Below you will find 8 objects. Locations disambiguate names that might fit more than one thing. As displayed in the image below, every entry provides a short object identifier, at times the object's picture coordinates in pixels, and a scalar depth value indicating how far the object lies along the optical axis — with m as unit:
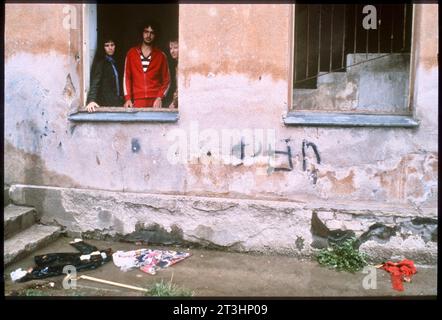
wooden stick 4.42
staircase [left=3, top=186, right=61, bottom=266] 5.07
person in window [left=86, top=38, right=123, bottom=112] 6.05
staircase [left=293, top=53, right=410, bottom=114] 5.74
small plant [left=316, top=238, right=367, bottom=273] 4.91
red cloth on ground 4.54
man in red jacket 6.17
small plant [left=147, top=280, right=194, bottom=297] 4.24
